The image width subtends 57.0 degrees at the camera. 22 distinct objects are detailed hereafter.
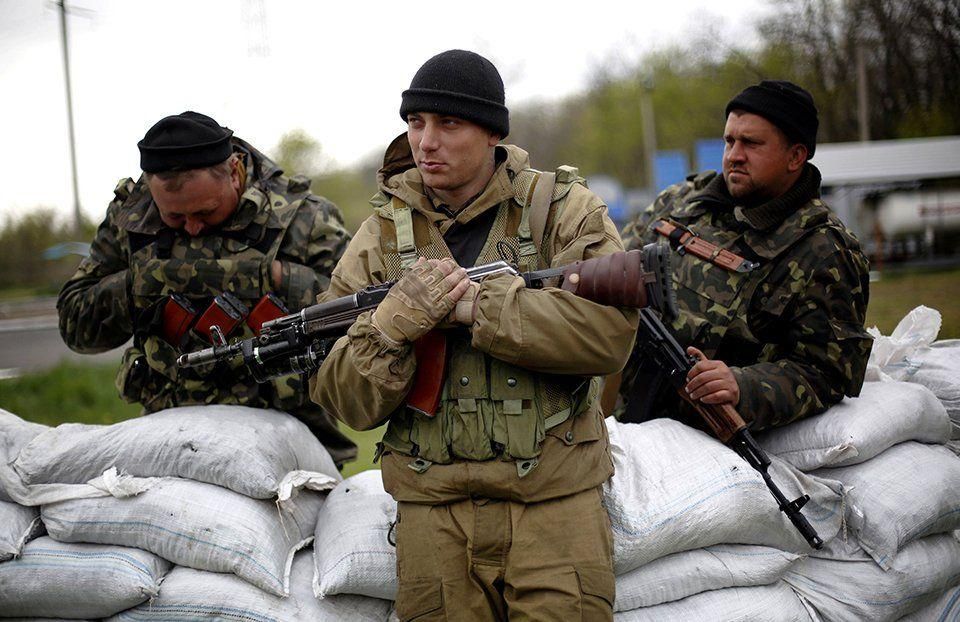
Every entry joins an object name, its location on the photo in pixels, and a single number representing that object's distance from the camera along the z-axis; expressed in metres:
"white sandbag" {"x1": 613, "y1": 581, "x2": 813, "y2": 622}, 3.14
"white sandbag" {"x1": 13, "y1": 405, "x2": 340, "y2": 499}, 3.17
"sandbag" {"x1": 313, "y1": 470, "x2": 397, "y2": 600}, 2.98
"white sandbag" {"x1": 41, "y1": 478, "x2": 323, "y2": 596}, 2.98
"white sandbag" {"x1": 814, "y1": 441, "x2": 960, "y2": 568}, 3.32
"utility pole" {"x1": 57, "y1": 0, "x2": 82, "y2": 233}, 9.17
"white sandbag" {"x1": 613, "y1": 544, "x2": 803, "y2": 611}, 3.13
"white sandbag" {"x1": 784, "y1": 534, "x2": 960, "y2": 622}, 3.32
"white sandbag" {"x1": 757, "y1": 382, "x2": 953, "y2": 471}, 3.43
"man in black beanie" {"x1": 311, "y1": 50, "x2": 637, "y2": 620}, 2.49
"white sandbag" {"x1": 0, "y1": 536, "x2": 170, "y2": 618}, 2.93
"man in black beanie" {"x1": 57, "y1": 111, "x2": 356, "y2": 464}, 3.44
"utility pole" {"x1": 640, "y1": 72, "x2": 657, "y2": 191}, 42.16
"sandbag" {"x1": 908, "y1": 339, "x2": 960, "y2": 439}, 4.02
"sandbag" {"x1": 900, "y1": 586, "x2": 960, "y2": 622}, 3.61
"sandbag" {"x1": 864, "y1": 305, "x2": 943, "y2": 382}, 4.23
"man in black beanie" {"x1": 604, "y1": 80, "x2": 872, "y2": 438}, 3.43
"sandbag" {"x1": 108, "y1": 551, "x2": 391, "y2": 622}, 2.93
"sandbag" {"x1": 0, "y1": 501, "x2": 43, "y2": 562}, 3.01
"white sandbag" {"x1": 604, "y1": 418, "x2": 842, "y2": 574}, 3.04
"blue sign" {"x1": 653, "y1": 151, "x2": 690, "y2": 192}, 32.88
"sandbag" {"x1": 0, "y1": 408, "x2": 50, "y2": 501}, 3.24
